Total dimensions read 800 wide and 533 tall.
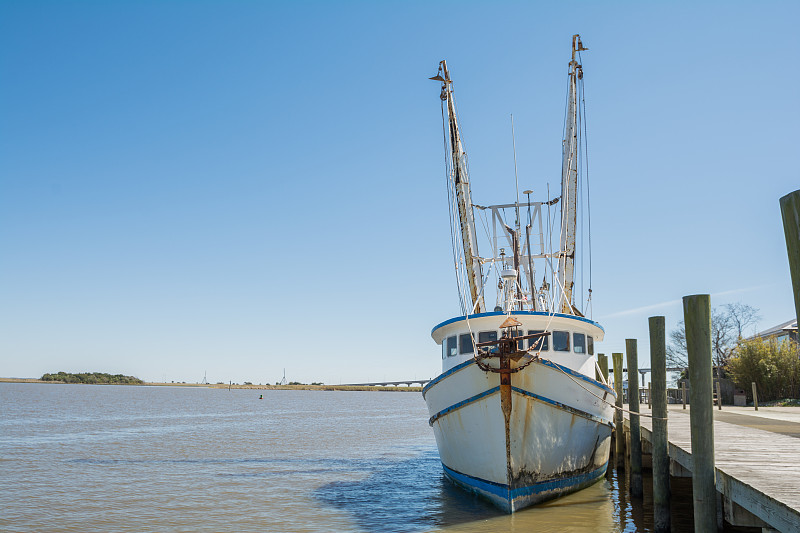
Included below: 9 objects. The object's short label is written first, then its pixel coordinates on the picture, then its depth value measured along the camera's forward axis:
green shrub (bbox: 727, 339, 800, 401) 33.81
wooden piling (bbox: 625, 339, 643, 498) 15.16
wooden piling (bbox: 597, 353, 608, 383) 26.41
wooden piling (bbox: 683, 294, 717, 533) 7.92
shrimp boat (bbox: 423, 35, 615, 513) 13.09
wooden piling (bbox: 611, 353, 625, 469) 20.24
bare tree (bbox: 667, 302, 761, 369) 55.55
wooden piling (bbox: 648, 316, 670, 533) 11.09
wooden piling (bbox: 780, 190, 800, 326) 4.93
